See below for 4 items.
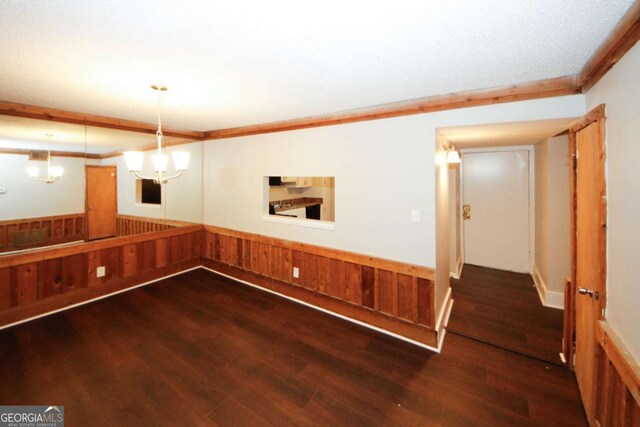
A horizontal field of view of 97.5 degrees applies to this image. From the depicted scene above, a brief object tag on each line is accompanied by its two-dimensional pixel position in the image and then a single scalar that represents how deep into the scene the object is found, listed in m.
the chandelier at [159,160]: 2.34
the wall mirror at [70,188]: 3.17
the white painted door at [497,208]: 4.74
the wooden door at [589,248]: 1.76
